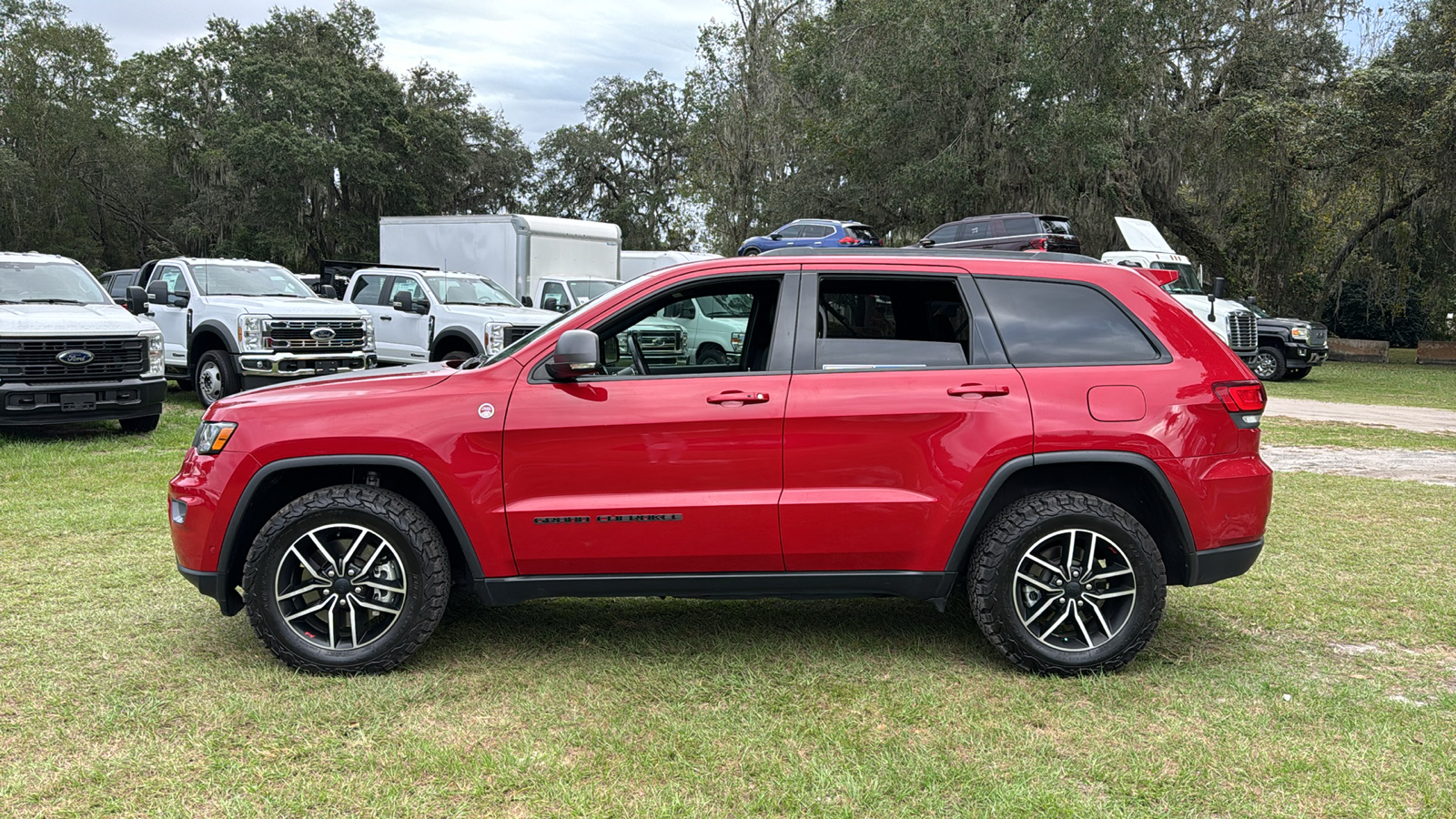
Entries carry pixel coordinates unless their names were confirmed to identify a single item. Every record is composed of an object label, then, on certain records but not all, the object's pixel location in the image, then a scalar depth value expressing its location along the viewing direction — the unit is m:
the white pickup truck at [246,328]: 13.37
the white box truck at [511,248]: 19.66
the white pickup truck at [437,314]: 14.45
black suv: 19.31
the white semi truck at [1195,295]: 20.55
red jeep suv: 4.22
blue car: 21.53
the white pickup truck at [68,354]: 10.34
